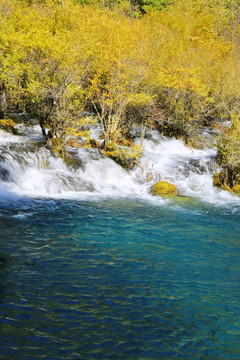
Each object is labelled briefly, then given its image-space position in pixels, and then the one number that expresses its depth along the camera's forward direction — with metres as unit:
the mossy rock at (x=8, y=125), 19.39
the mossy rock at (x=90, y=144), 19.11
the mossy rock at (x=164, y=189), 15.43
